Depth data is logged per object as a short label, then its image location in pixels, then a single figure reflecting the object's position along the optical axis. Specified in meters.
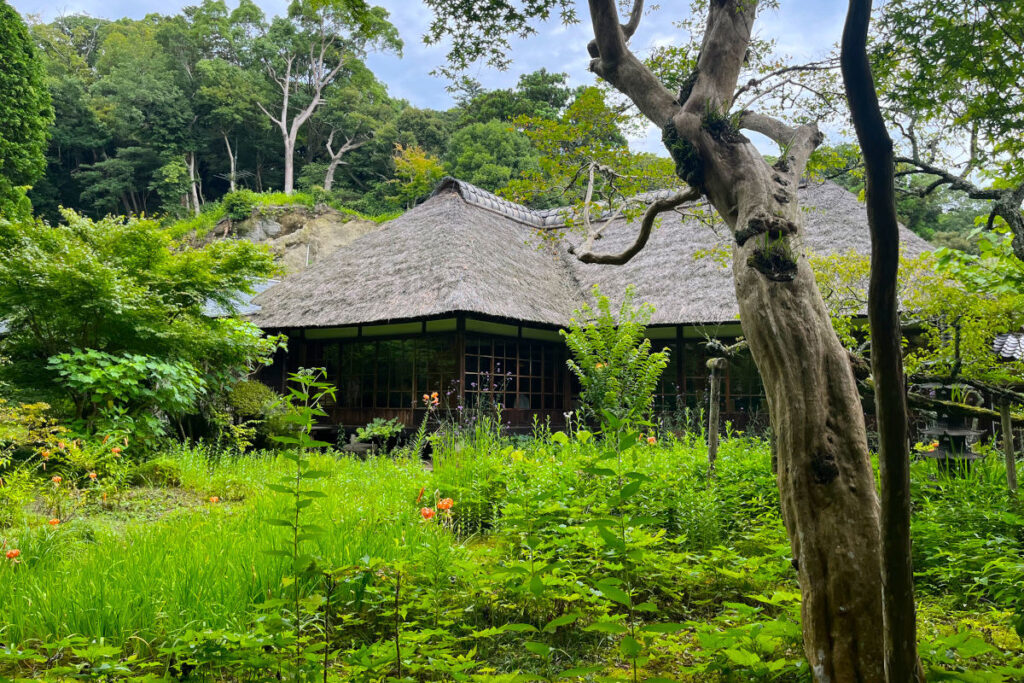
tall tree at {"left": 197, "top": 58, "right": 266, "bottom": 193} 24.30
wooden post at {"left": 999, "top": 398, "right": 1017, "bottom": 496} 3.50
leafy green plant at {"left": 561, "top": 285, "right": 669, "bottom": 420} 7.40
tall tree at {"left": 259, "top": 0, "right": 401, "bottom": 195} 24.89
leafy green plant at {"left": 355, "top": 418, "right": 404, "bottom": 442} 8.28
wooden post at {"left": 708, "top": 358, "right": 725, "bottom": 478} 4.07
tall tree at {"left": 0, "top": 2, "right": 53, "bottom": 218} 14.55
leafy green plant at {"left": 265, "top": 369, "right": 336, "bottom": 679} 1.50
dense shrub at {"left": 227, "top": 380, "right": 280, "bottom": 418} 8.58
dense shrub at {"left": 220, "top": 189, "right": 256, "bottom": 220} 19.36
